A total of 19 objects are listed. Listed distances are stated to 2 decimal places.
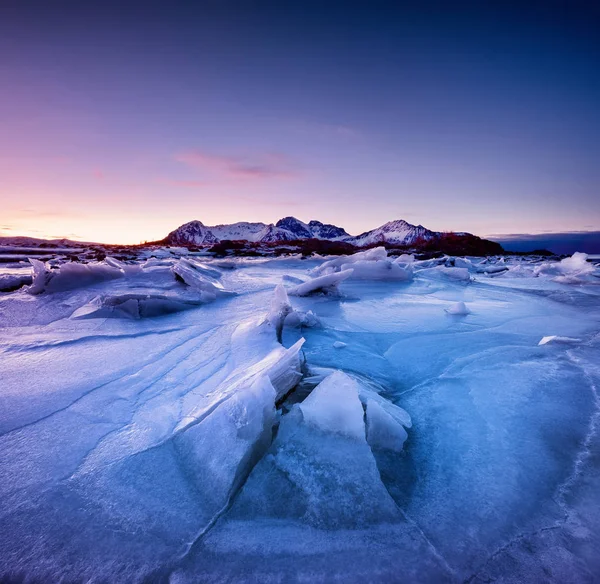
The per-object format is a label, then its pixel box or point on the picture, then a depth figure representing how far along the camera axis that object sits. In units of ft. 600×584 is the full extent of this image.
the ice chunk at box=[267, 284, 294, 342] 8.38
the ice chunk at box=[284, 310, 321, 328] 9.32
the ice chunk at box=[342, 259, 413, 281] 22.31
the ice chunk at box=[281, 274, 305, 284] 21.38
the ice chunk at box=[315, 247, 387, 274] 24.29
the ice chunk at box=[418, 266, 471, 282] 25.86
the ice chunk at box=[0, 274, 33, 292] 16.10
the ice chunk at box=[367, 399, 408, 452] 4.05
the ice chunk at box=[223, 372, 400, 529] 3.06
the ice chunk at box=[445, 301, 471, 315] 11.91
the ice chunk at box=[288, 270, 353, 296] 14.47
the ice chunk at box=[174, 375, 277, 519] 3.31
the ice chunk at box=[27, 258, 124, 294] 14.28
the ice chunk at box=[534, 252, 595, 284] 23.45
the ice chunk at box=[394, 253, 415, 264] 29.48
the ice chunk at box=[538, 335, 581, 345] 7.83
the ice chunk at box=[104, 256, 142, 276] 19.29
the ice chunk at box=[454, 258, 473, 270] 37.11
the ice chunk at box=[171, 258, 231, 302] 14.14
